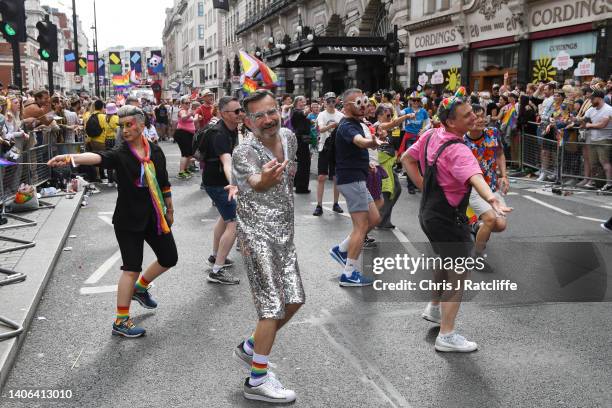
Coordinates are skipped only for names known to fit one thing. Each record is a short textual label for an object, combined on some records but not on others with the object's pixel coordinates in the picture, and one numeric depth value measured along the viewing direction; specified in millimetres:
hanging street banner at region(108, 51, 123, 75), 43897
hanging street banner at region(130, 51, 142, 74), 48906
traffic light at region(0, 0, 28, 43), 11320
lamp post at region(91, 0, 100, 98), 43188
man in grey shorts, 6152
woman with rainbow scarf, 4793
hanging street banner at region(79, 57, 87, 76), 32981
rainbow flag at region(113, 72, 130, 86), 57719
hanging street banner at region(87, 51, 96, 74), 52156
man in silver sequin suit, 3693
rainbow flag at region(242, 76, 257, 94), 15891
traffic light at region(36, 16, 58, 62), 13953
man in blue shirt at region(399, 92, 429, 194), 14008
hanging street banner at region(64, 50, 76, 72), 36812
